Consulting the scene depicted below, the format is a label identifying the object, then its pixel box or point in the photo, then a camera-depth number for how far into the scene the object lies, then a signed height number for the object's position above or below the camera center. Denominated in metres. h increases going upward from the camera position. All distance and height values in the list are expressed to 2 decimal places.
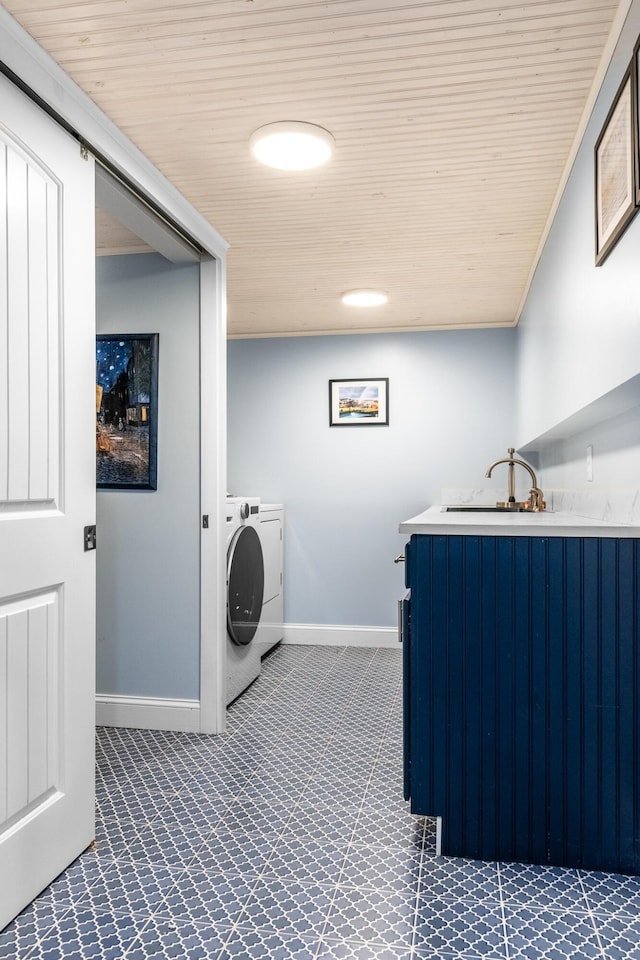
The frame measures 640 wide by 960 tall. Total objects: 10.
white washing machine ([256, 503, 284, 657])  4.08 -0.66
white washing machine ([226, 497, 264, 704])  3.24 -0.61
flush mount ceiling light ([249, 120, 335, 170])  2.10 +1.03
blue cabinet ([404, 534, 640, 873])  1.82 -0.61
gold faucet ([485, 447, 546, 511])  3.33 -0.14
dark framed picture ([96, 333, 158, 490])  3.02 +0.27
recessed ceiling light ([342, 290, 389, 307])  3.79 +0.97
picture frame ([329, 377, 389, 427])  4.61 +0.46
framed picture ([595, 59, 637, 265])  1.51 +0.73
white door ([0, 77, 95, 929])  1.61 -0.07
